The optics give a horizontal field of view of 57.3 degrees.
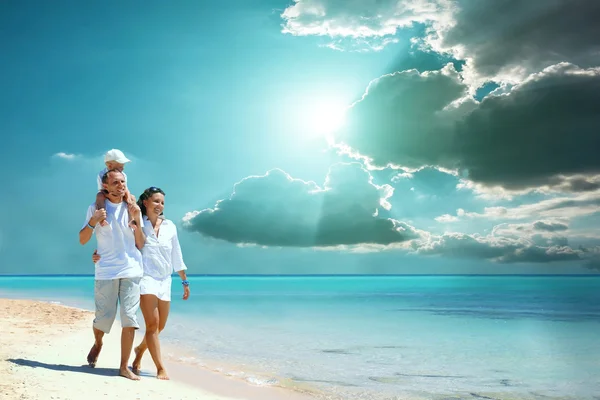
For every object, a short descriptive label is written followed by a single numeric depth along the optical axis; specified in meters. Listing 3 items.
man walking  4.93
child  4.94
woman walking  5.10
